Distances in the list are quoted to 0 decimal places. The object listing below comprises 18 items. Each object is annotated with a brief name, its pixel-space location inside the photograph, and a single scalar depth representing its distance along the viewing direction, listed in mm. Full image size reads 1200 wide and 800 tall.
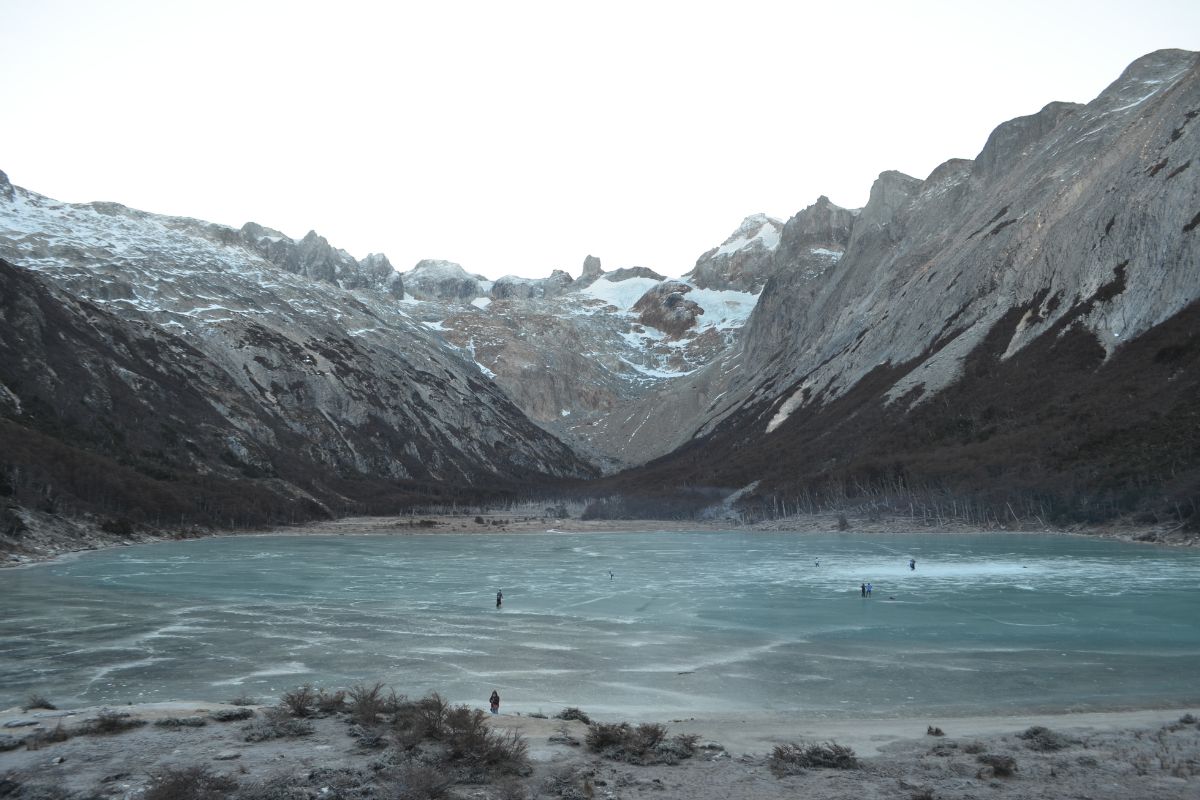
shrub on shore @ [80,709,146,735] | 20219
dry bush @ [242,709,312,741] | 19984
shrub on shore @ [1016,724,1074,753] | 19297
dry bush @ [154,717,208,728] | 20984
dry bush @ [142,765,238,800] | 15133
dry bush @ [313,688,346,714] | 22594
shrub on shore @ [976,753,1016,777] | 17375
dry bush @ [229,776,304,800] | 15580
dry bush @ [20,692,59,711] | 23794
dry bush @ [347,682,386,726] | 21234
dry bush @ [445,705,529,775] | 17875
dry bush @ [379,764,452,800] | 15938
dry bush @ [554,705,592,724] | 23341
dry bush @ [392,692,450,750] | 19250
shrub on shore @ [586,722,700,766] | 18984
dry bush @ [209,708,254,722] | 21766
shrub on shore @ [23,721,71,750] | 18953
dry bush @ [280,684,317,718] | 21984
